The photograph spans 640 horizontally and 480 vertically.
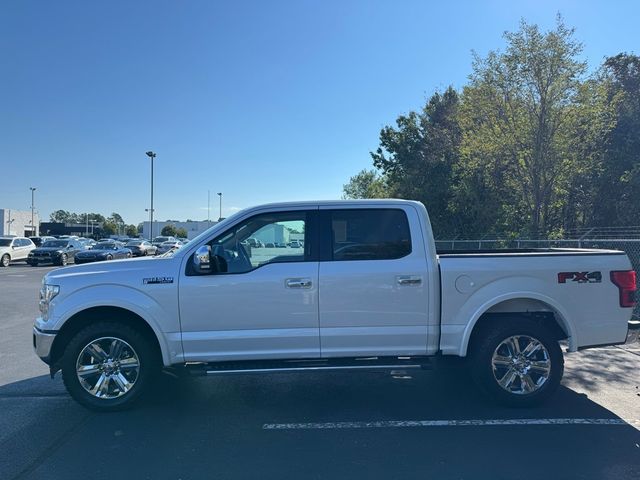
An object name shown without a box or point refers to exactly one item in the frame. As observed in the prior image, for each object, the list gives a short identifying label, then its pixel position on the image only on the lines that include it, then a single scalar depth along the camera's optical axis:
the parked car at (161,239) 60.41
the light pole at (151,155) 48.91
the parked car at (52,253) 28.52
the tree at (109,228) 125.00
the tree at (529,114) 15.51
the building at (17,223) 79.79
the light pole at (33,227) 90.81
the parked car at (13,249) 27.87
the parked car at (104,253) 26.80
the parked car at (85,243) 34.15
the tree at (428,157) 25.30
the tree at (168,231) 104.00
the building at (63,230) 106.99
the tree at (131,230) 148.21
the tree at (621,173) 19.14
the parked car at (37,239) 42.59
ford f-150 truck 4.91
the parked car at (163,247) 42.22
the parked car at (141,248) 35.81
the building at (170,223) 107.33
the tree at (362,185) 40.19
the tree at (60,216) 162.62
